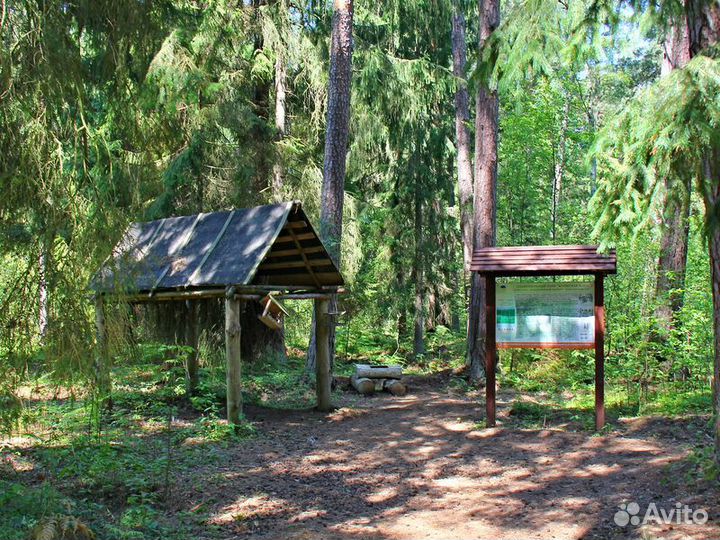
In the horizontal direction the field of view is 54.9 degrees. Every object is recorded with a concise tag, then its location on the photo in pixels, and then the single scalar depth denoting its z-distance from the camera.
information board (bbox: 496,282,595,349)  9.25
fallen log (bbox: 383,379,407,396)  14.23
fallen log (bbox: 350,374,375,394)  14.16
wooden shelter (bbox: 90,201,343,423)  10.12
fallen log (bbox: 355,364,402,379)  14.61
